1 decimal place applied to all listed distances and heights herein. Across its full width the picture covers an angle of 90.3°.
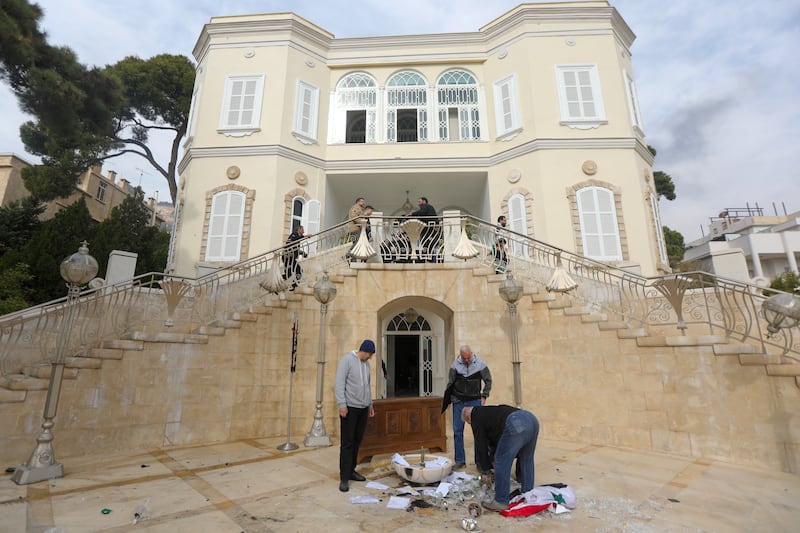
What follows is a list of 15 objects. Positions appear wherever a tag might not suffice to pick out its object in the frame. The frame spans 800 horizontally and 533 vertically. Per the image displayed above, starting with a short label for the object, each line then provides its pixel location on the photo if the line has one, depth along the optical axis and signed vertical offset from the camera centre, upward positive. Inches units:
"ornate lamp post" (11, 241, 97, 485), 189.8 -11.3
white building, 1139.0 +324.8
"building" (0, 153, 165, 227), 887.7 +445.5
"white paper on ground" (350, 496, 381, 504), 168.4 -57.3
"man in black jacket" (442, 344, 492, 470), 224.2 -11.9
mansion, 514.0 +316.2
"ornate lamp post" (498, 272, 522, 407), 302.2 +46.1
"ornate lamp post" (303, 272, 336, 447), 283.7 -1.2
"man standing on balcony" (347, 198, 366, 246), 394.4 +135.1
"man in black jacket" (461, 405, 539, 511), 161.9 -33.6
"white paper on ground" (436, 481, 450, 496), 175.4 -55.4
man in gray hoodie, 196.1 -18.1
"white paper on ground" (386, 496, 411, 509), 162.4 -56.9
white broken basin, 183.3 -49.9
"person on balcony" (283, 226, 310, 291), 366.6 +93.2
